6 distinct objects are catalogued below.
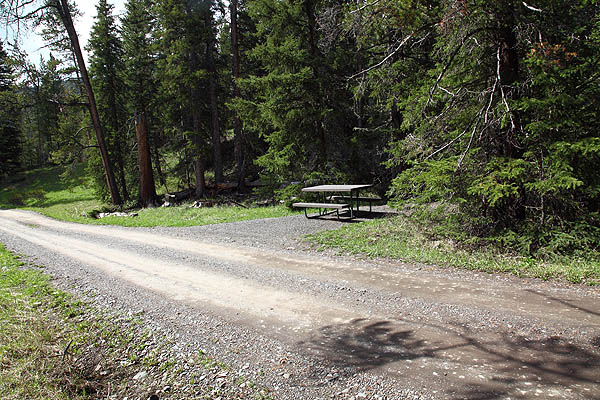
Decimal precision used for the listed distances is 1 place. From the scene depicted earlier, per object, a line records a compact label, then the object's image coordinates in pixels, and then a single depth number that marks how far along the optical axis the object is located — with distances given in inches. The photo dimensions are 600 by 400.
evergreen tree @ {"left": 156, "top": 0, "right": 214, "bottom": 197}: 722.2
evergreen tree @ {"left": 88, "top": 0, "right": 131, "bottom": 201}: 793.6
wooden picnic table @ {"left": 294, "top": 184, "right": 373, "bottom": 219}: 440.5
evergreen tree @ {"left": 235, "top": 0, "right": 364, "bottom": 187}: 557.6
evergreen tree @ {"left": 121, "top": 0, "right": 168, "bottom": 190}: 798.5
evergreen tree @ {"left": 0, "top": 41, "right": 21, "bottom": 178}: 1325.0
